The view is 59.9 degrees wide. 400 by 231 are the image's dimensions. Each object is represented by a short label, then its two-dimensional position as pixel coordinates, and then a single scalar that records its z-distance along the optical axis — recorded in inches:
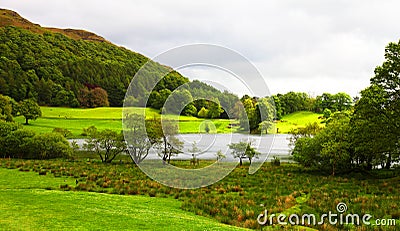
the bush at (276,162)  1606.8
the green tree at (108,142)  1581.0
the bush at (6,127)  1637.6
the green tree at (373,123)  986.1
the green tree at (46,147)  1594.5
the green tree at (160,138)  1525.6
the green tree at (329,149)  1175.0
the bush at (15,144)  1599.4
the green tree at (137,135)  1505.9
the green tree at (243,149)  1537.9
